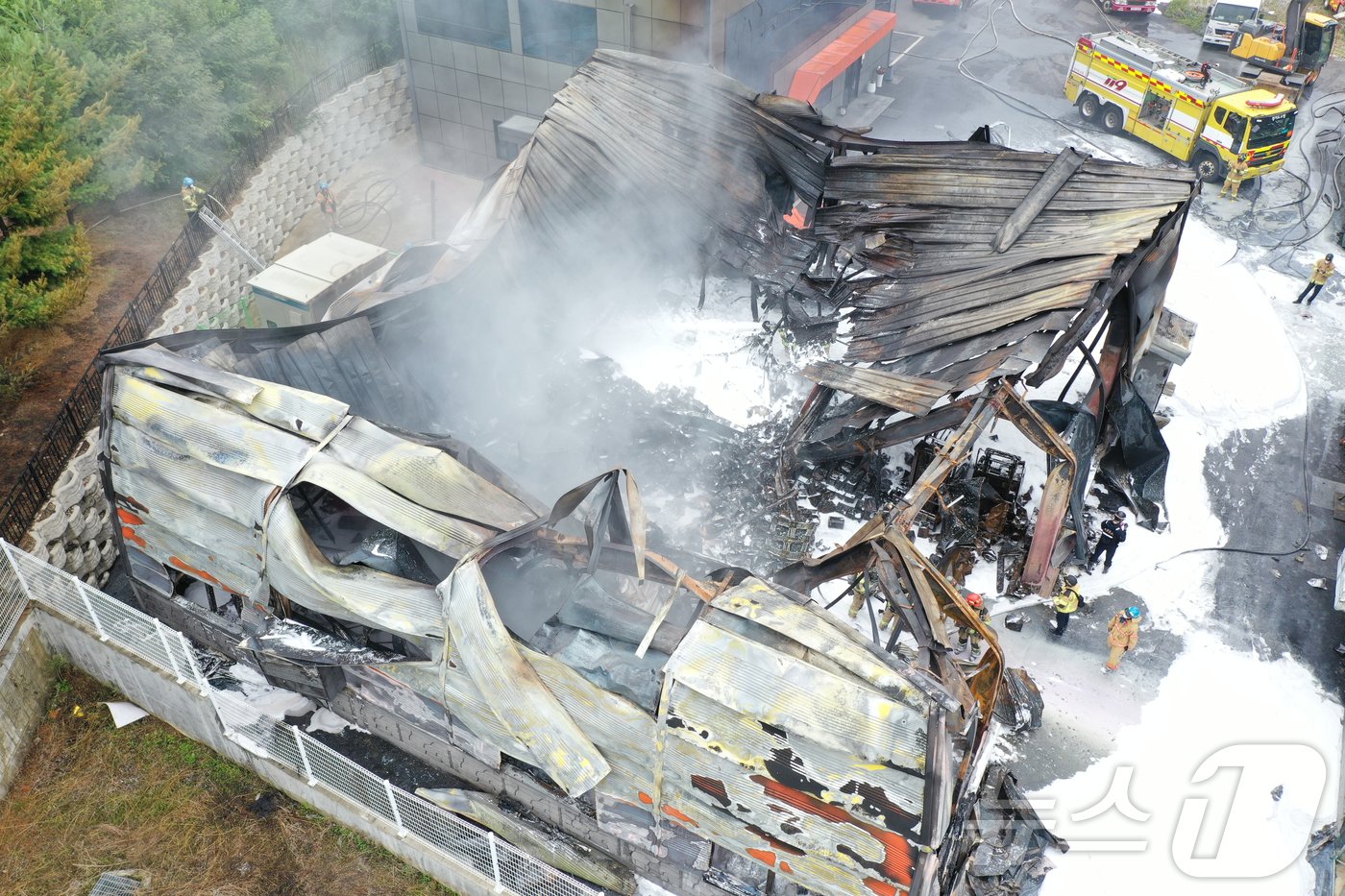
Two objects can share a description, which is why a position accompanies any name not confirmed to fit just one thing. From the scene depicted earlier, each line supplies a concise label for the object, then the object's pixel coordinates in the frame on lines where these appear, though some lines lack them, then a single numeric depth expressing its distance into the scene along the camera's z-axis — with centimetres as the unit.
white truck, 2577
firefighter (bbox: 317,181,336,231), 1855
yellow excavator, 2275
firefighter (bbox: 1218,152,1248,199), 1939
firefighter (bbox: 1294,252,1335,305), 1641
